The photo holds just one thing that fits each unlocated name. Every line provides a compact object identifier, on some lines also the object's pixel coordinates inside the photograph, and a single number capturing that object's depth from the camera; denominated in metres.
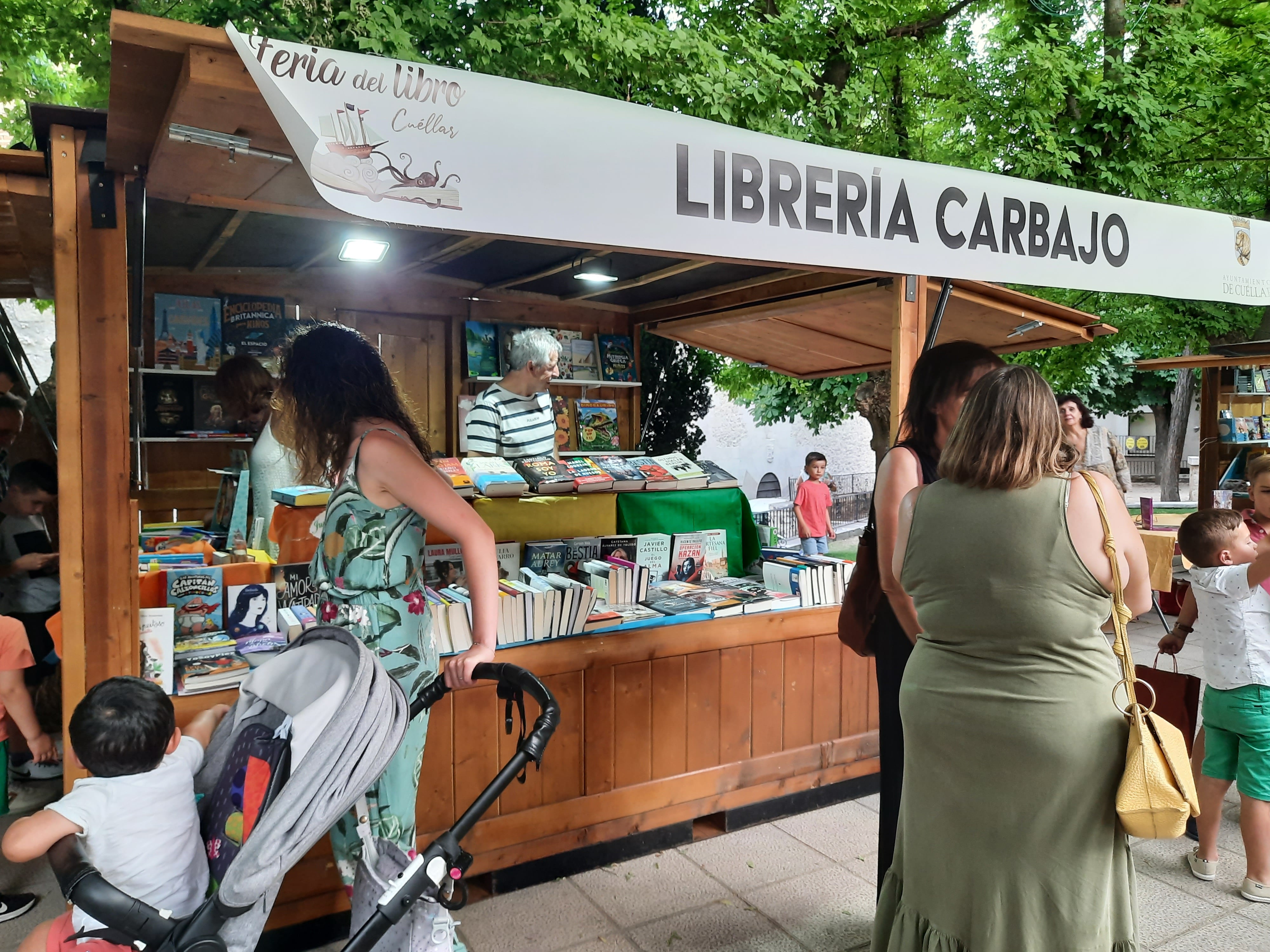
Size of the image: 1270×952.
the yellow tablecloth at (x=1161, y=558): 5.59
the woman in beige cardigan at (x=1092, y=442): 5.22
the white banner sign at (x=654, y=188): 1.74
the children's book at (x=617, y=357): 7.15
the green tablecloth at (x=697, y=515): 4.32
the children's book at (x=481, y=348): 6.60
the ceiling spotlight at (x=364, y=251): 4.72
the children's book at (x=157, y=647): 2.74
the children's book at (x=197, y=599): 3.00
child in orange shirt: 3.12
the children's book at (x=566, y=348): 6.97
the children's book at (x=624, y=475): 4.14
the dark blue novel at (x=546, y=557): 3.87
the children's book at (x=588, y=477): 3.98
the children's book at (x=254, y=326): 5.84
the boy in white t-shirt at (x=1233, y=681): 3.21
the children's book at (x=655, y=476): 4.20
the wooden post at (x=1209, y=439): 9.73
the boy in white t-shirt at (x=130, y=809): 1.77
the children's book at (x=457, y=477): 3.61
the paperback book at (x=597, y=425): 7.23
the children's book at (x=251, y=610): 3.09
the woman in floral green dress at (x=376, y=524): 2.10
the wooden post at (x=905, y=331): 3.79
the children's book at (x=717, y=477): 4.40
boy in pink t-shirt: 9.89
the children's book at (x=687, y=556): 4.38
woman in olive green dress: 1.88
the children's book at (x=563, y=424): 7.05
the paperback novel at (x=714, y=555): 4.46
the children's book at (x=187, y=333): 5.70
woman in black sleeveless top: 2.45
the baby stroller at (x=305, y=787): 1.61
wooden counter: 3.19
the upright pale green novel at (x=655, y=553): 4.22
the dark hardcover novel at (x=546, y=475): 3.84
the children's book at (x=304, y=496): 3.40
